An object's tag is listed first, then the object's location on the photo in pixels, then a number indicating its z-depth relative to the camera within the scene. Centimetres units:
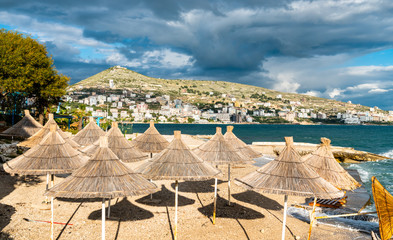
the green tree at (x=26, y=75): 2775
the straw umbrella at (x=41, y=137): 1534
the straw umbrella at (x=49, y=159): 962
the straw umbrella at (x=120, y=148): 1314
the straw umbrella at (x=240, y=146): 1509
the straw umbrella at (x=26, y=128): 1911
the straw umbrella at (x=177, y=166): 905
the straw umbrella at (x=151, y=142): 1541
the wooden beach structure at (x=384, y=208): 732
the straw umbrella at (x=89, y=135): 1708
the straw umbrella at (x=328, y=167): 1016
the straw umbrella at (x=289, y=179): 777
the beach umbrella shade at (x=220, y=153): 1248
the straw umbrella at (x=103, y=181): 675
